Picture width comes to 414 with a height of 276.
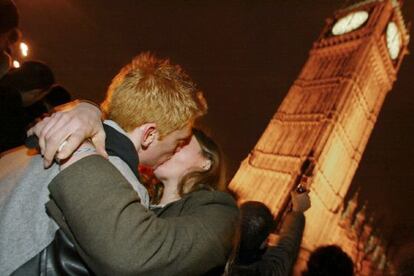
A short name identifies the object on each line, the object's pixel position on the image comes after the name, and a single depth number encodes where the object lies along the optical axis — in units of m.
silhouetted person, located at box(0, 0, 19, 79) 2.00
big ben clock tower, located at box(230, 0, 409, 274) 21.69
